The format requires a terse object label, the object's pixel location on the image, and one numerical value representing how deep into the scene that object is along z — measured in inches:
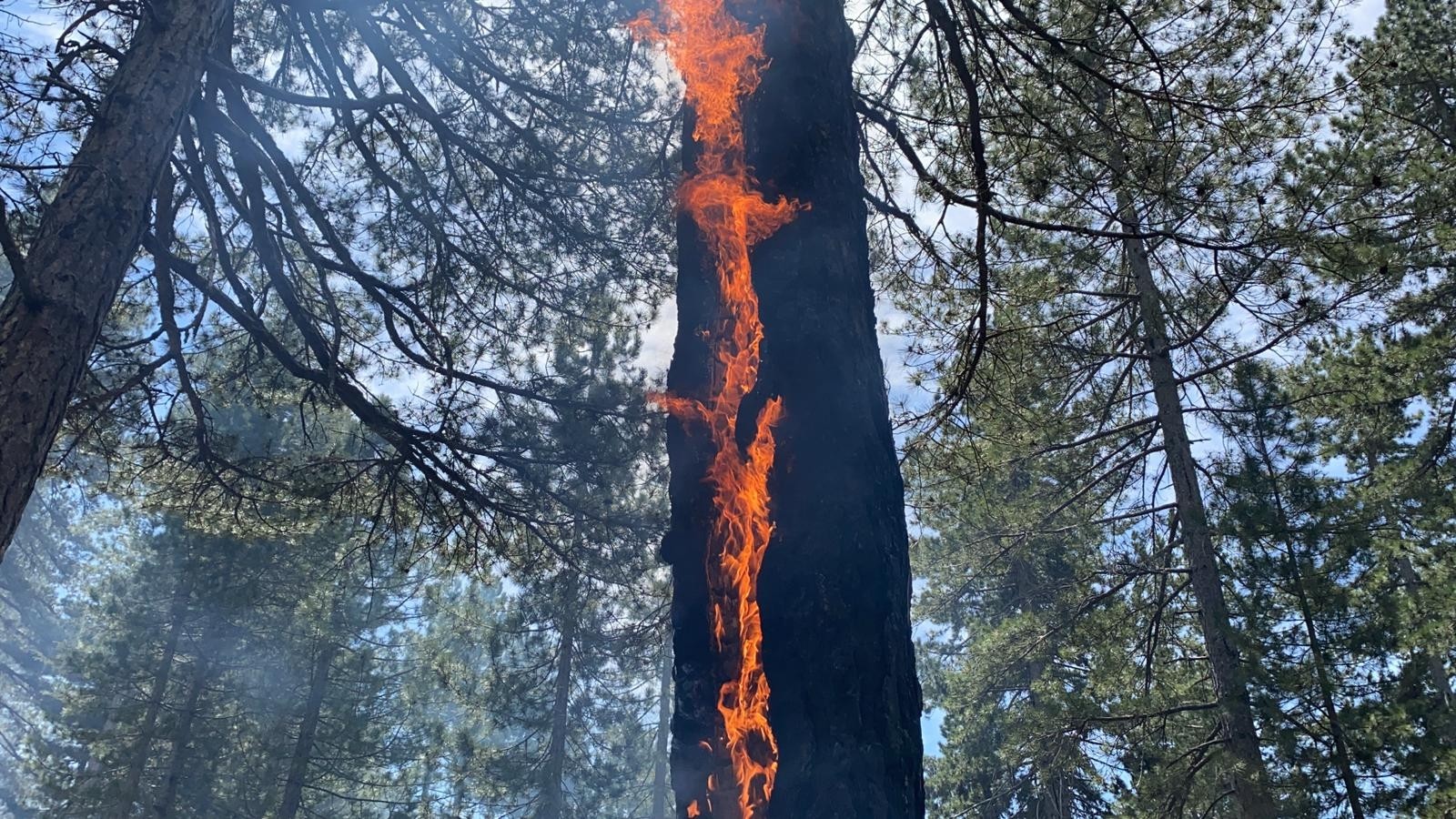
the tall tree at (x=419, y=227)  240.7
